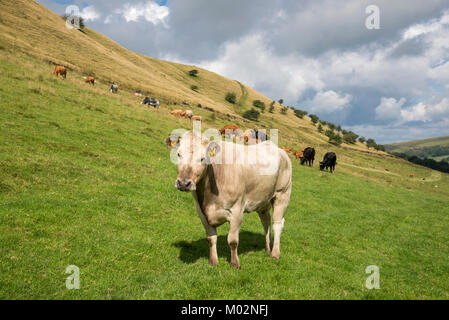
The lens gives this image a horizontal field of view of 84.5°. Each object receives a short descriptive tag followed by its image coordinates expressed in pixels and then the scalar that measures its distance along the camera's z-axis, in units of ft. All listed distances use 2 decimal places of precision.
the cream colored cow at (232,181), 18.01
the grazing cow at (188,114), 129.90
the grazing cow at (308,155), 110.42
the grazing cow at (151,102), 126.23
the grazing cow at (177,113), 128.90
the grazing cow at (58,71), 100.21
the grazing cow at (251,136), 107.86
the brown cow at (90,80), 119.34
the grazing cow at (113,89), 130.01
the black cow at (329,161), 109.40
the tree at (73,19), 300.81
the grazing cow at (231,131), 110.10
